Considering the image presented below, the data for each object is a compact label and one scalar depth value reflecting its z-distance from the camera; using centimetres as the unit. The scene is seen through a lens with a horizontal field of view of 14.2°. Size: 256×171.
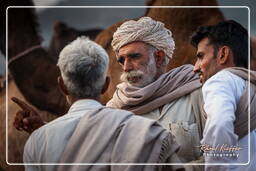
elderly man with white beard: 589
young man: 562
